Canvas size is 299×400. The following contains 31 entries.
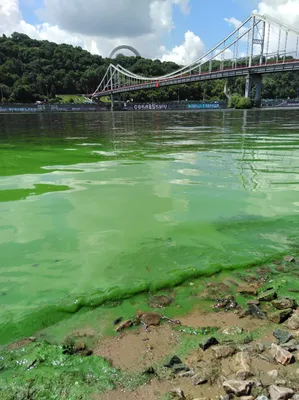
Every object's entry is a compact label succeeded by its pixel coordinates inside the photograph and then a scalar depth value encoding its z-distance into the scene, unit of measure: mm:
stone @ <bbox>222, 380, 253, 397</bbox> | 2129
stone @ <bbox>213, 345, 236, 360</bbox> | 2564
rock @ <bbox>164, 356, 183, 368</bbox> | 2494
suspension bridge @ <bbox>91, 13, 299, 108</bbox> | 82812
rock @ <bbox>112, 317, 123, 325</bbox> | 3123
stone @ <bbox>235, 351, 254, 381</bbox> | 2291
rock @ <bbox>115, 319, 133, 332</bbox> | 3012
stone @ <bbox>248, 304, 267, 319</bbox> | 3112
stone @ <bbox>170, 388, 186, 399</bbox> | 2164
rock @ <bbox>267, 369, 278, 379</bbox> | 2271
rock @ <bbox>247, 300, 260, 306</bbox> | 3296
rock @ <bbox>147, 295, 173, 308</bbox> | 3424
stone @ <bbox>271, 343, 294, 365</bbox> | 2400
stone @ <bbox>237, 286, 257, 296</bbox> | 3507
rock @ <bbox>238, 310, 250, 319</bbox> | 3125
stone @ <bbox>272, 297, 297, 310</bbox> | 3230
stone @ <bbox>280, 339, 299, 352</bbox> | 2572
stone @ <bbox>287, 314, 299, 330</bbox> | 2891
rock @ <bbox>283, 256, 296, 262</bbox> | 4258
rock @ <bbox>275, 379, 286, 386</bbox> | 2186
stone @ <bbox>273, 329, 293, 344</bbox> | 2707
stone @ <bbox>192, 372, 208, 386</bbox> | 2275
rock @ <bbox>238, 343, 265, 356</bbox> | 2574
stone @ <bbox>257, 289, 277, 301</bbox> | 3373
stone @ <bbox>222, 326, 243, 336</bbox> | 2864
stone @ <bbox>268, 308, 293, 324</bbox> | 3011
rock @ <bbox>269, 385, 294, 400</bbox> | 2037
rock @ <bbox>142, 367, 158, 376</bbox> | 2410
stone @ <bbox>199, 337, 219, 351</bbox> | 2682
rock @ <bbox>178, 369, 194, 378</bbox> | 2373
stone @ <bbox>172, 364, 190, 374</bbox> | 2434
